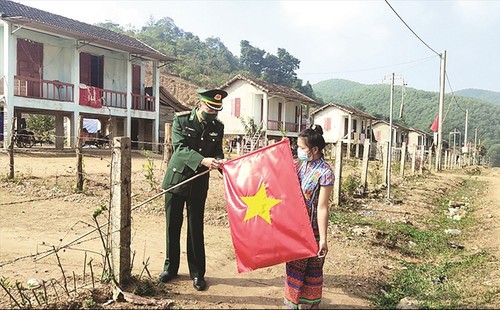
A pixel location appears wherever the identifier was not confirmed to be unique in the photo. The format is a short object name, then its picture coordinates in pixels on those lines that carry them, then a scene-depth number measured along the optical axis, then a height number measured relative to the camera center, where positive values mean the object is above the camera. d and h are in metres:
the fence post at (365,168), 11.43 -0.76
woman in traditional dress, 3.32 -0.66
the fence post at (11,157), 9.40 -0.59
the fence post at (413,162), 19.86 -1.01
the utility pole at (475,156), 48.64 -1.54
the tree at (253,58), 60.94 +11.53
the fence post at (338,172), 9.37 -0.73
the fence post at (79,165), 8.95 -0.69
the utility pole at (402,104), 13.26 +1.17
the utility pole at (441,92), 21.11 +2.58
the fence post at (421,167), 21.96 -1.35
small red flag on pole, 24.42 +0.93
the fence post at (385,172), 13.97 -1.06
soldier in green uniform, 3.90 -0.44
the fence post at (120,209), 3.65 -0.66
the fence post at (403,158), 16.65 -0.68
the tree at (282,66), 59.66 +10.36
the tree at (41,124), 21.30 +0.40
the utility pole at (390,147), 10.24 -0.18
